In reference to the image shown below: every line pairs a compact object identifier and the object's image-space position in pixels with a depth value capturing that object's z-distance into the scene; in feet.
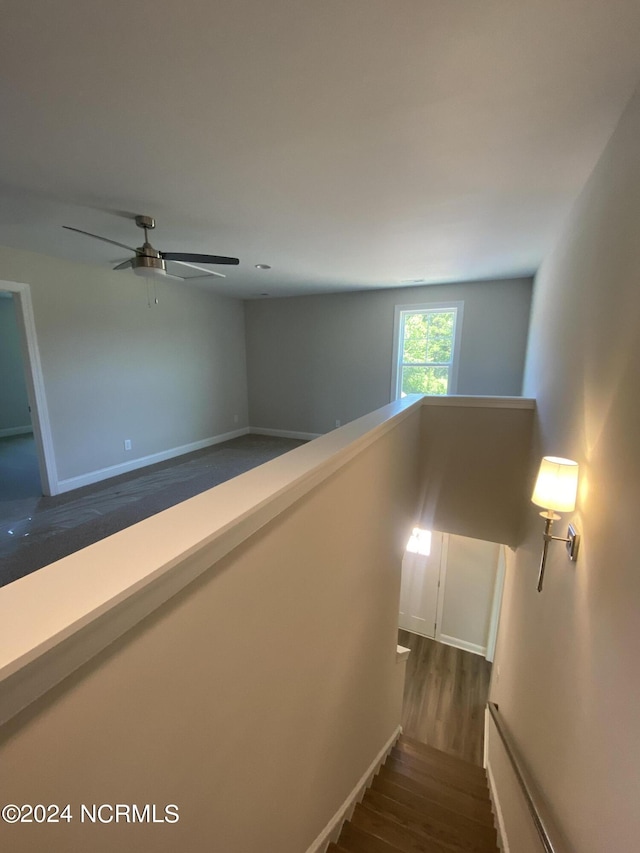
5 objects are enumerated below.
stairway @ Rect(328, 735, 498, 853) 6.57
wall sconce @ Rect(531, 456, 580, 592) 5.24
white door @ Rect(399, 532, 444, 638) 17.80
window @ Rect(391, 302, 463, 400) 16.65
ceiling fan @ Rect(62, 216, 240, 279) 8.55
